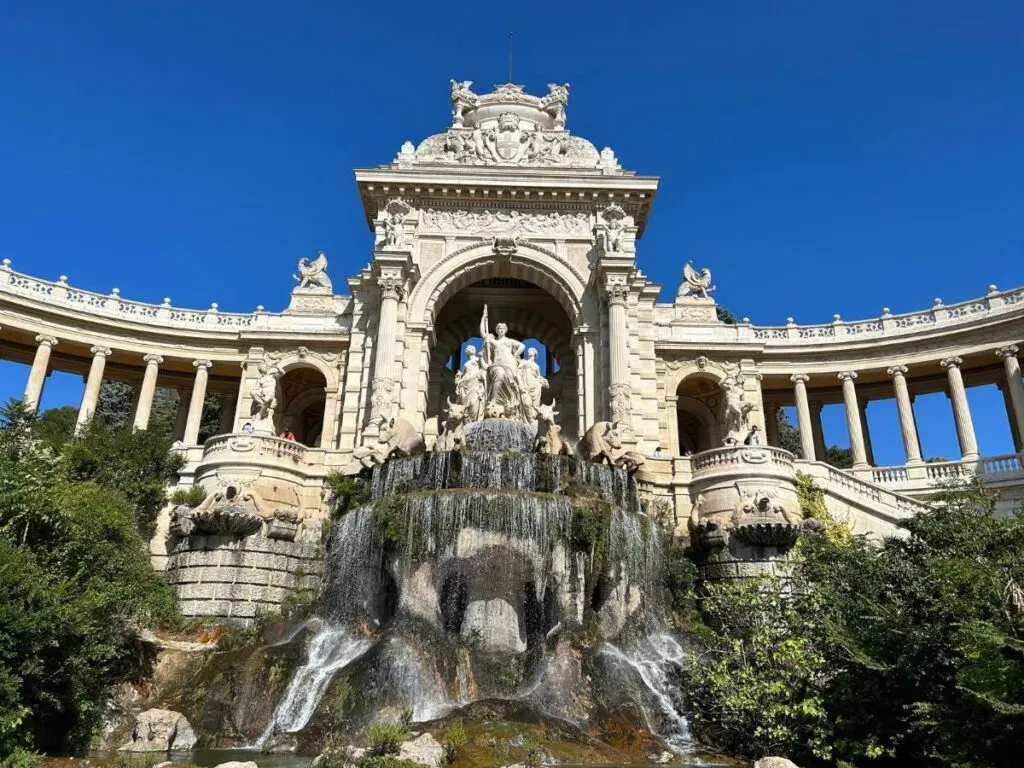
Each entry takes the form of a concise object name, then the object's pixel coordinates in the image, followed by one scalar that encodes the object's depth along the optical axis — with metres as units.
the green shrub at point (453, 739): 11.34
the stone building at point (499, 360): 24.05
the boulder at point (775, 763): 11.05
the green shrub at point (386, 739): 10.86
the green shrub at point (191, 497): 23.33
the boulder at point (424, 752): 10.91
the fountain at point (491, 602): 14.58
